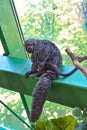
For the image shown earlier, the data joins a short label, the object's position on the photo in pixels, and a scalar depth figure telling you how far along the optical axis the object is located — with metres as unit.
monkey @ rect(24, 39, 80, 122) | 1.23
